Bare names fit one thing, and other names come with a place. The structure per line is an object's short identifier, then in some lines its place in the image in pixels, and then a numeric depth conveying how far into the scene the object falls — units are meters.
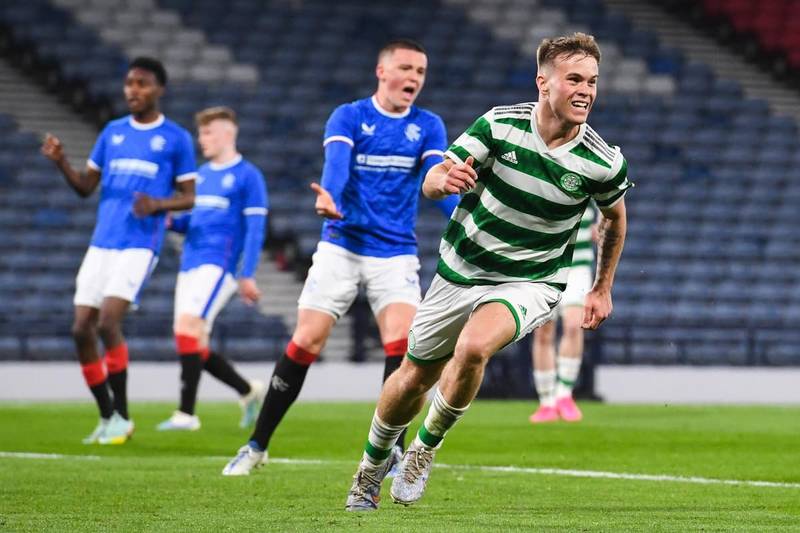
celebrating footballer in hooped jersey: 11.61
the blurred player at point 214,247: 22.58
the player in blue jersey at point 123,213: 19.72
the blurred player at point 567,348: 25.08
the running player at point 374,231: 14.99
